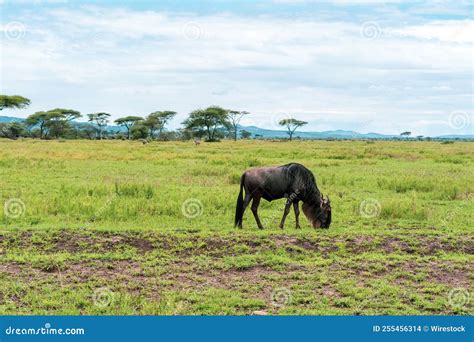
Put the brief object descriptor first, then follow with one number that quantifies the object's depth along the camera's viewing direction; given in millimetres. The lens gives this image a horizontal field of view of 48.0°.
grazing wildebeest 11617
